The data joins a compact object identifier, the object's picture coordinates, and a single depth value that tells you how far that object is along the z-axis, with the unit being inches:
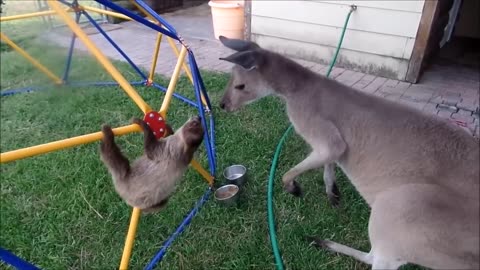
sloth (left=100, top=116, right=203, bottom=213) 87.0
